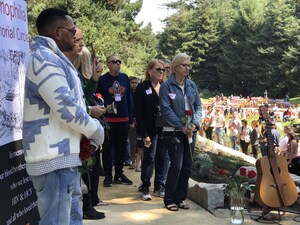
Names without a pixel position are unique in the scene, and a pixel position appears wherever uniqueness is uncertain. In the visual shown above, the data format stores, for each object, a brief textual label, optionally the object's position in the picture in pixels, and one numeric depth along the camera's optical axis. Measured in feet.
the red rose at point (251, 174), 17.71
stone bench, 17.20
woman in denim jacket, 15.88
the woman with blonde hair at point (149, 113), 18.15
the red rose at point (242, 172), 17.94
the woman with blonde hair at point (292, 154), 30.17
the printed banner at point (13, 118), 8.77
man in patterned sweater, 7.72
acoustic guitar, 16.60
